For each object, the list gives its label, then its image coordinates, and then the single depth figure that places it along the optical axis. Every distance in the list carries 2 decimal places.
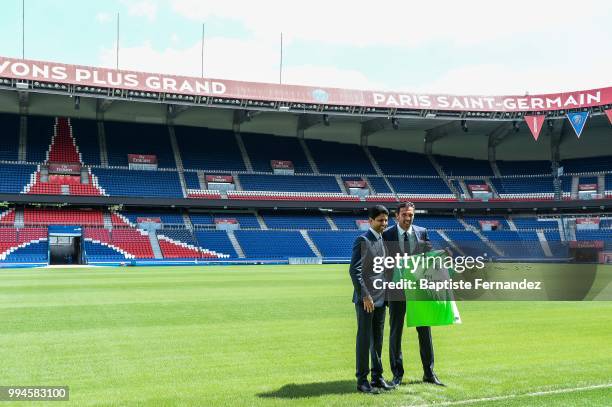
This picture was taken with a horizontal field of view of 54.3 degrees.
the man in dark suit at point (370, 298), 6.58
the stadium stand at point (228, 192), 44.88
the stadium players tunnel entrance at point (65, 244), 43.84
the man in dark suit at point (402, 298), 6.86
